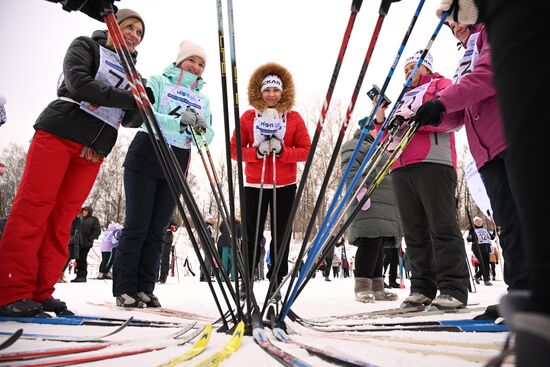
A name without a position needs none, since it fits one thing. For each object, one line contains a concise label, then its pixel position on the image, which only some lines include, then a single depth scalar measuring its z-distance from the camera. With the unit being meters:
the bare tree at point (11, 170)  27.27
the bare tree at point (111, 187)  28.27
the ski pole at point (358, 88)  1.46
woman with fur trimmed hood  2.99
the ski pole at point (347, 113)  1.38
